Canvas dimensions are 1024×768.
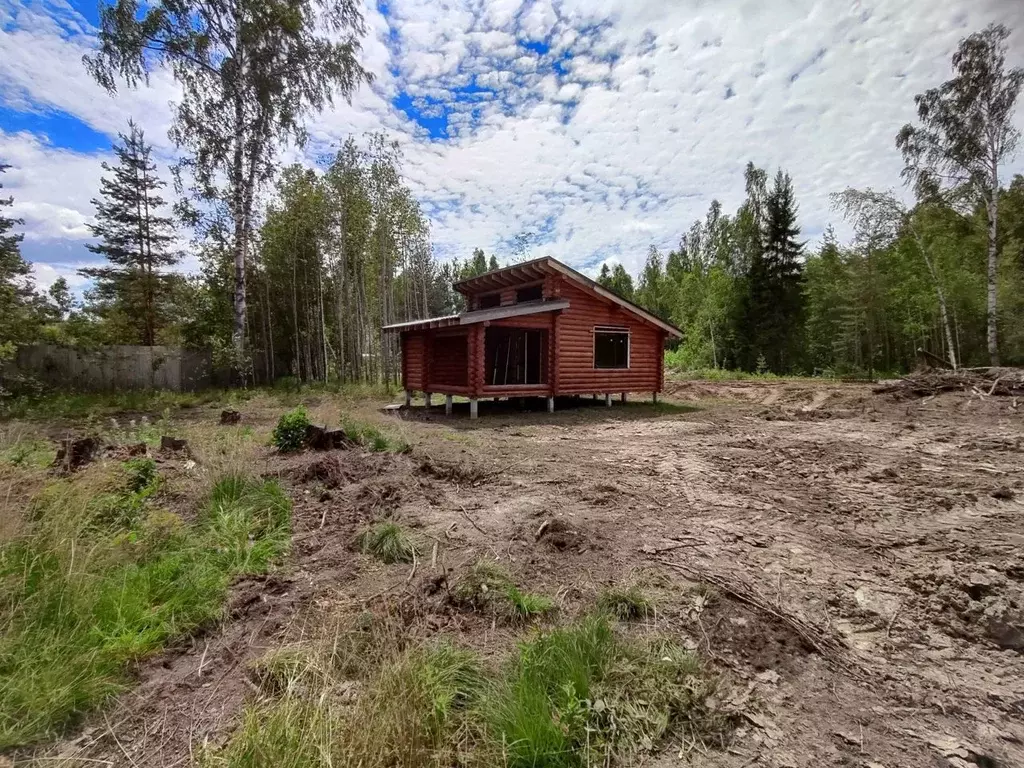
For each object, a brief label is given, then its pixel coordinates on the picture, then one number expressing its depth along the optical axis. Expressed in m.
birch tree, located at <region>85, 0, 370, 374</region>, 14.91
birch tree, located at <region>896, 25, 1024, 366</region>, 16.59
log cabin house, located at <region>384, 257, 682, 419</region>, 12.73
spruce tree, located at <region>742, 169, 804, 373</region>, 29.91
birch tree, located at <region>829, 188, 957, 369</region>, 21.52
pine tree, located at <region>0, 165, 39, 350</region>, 10.92
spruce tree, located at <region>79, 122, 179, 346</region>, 19.48
